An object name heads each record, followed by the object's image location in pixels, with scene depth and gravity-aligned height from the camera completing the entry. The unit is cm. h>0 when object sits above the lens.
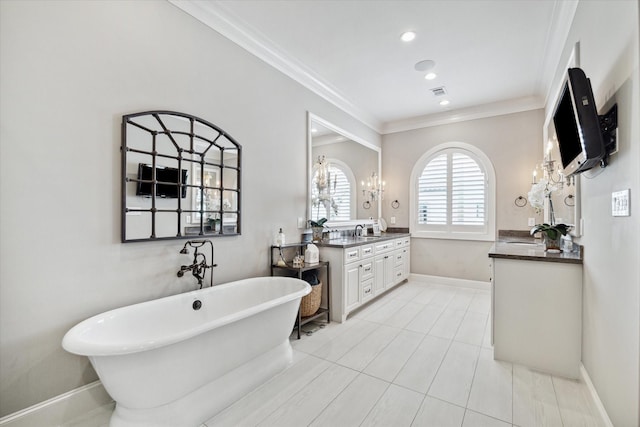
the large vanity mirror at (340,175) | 379 +58
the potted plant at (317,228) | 353 -18
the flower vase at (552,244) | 254 -26
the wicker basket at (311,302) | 304 -94
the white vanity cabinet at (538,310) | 217 -74
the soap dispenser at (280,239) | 308 -27
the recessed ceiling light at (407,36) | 279 +172
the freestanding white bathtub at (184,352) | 147 -82
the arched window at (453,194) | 460 +33
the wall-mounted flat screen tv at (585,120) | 154 +51
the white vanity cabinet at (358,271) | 327 -73
